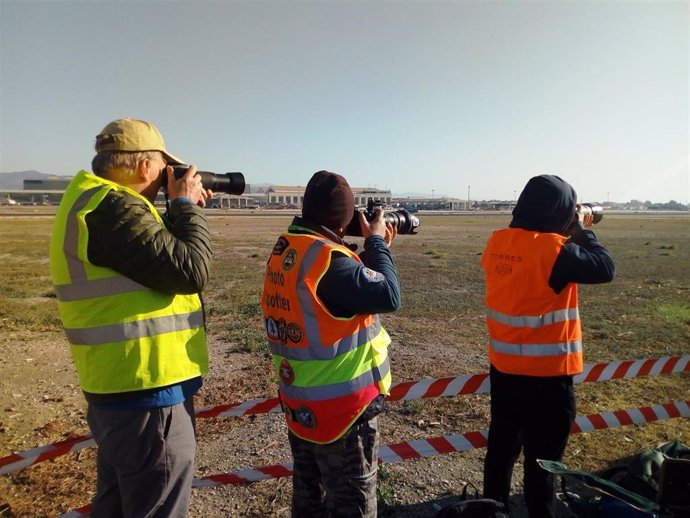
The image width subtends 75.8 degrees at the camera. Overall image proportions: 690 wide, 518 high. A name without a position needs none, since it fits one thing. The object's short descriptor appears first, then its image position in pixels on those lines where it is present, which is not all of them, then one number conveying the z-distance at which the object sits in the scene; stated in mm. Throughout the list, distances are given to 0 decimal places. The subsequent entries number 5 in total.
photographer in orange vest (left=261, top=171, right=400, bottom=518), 1999
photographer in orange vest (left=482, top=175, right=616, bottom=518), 2734
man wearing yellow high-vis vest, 1790
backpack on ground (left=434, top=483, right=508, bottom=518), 2385
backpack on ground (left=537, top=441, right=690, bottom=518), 2523
